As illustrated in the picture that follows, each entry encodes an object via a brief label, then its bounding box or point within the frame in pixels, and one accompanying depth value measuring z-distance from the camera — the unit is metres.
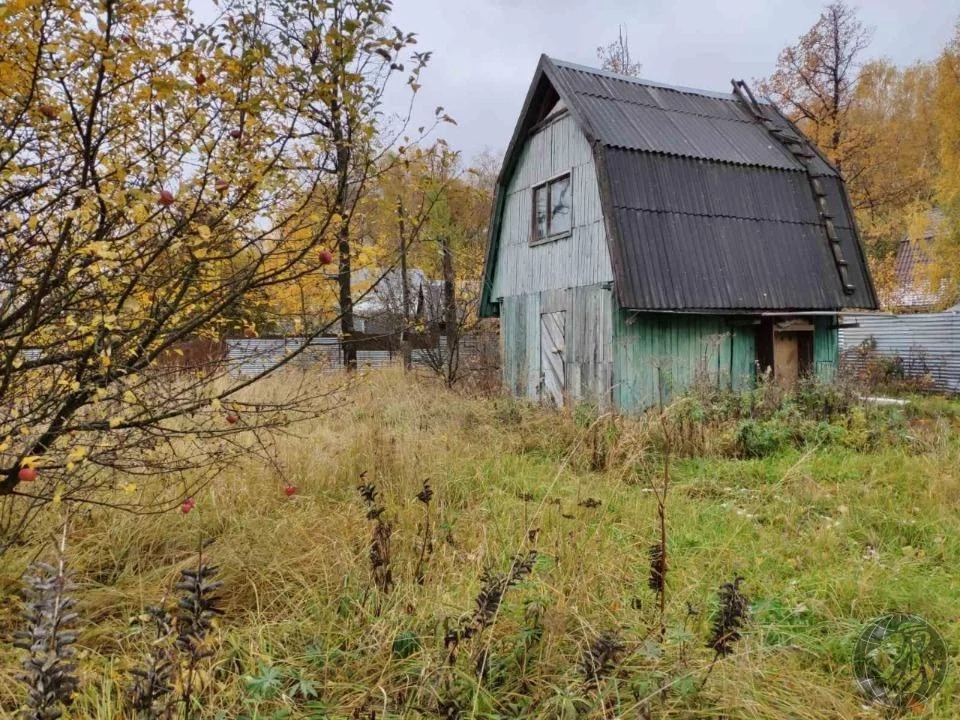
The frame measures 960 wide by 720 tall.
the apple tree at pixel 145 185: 2.25
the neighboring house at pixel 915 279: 18.89
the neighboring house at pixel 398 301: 14.91
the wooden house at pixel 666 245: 9.63
